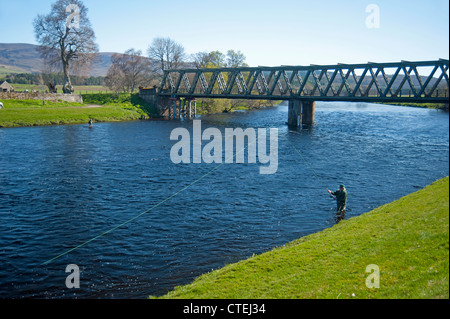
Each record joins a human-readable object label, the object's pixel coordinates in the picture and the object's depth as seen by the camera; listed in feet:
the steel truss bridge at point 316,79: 165.99
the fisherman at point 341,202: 69.05
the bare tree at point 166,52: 366.43
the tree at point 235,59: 427.74
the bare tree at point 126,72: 365.61
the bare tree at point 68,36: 240.73
